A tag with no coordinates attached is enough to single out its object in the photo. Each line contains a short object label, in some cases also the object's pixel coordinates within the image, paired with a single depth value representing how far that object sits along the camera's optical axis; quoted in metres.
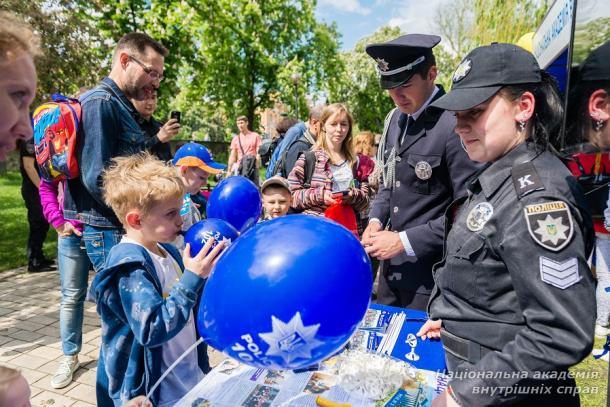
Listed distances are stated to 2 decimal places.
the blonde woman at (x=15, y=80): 0.91
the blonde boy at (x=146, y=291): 1.57
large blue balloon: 1.24
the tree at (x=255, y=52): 18.38
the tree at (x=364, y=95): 32.81
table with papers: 1.51
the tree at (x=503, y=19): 9.62
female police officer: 1.10
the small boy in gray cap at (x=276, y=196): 3.62
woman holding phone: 3.62
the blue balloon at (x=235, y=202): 3.16
